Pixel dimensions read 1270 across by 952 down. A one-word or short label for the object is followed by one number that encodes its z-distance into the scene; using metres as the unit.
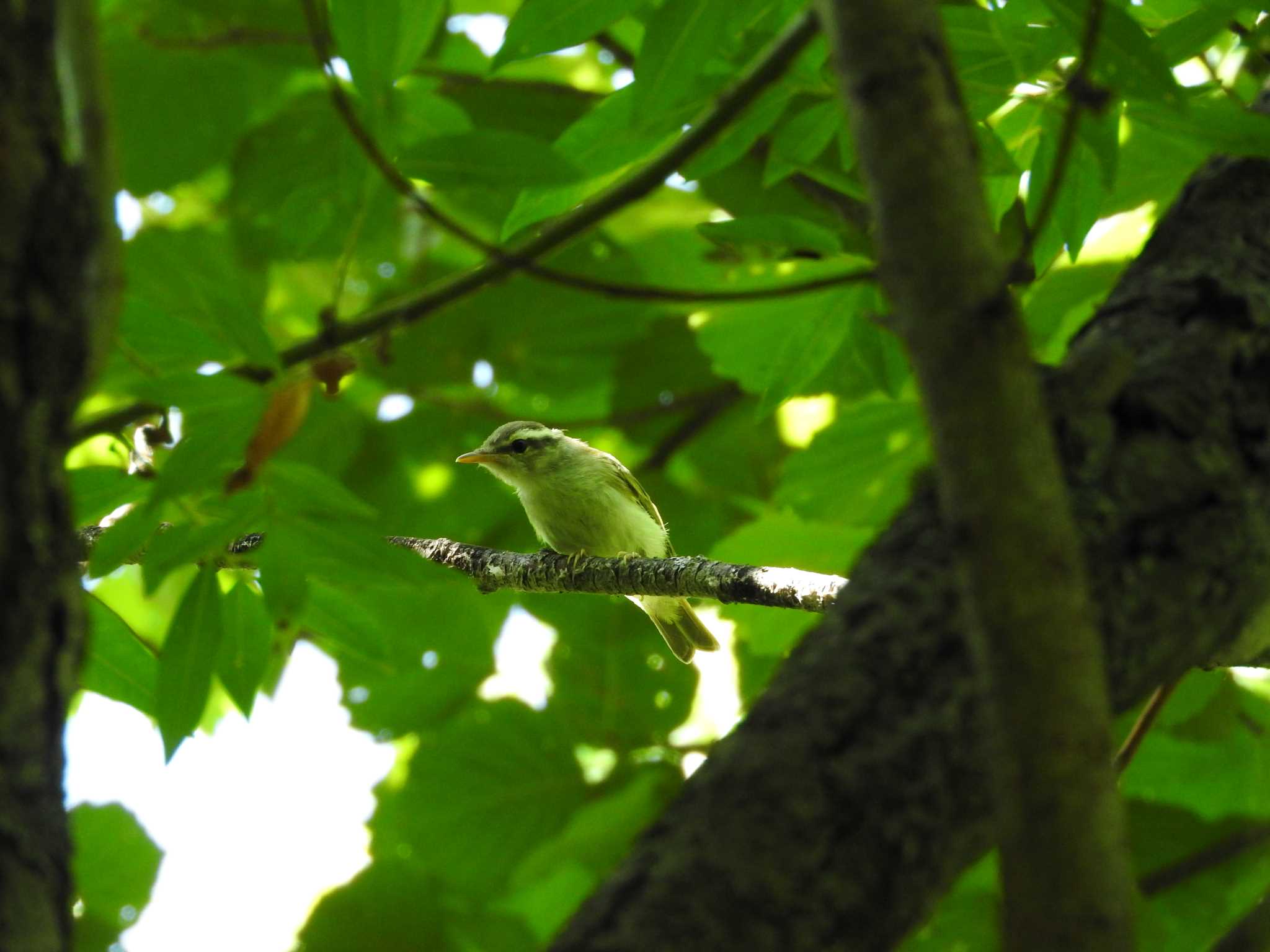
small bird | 13.55
